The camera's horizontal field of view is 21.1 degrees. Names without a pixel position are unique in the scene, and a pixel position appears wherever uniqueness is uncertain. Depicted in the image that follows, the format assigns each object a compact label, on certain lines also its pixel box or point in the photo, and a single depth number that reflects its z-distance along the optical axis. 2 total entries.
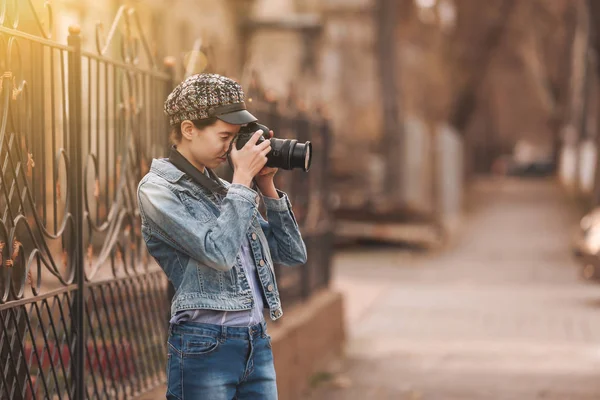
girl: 5.13
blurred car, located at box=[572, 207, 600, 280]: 19.32
